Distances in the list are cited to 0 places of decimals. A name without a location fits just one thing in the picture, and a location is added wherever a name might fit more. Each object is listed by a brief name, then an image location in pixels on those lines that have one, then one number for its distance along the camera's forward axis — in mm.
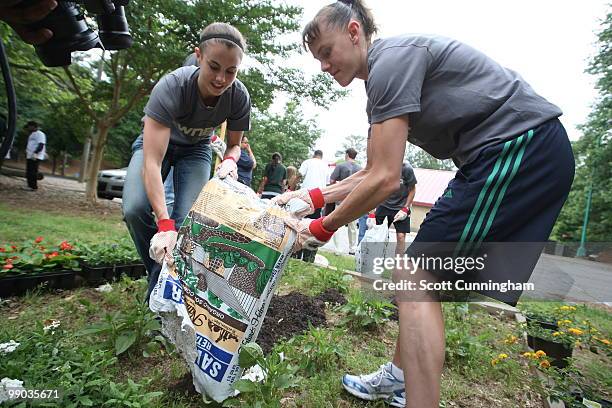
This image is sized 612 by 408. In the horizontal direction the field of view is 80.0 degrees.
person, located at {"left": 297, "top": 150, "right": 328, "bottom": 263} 6184
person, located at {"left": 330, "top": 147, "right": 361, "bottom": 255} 5605
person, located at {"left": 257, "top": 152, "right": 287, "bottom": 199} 6383
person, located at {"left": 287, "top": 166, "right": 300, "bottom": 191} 7500
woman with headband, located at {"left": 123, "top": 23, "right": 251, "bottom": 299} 1793
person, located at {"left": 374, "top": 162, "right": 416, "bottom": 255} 4930
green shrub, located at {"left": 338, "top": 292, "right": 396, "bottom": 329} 2273
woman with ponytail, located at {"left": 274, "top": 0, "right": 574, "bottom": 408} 1168
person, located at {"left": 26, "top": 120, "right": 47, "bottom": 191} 8234
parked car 10516
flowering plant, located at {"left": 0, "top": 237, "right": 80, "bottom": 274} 2307
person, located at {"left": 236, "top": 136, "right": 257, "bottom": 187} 5383
